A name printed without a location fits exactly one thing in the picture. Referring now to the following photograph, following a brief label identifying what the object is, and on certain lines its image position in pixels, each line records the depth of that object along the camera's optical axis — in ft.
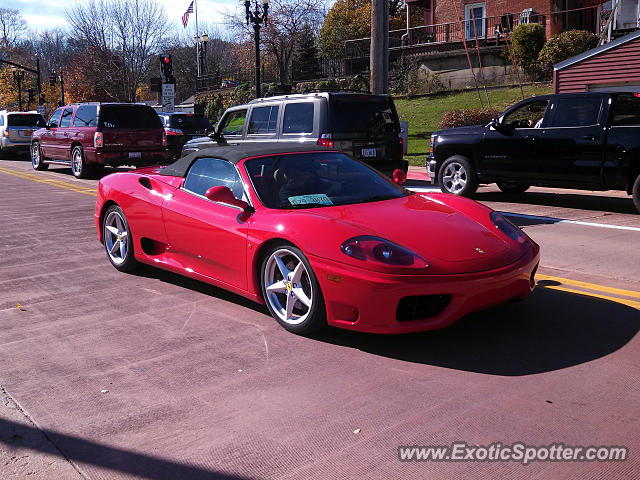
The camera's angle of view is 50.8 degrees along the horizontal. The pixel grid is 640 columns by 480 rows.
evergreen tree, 137.90
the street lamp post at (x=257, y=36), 75.72
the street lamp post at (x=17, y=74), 185.37
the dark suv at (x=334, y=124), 36.60
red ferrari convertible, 13.91
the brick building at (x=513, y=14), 104.21
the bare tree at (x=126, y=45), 156.97
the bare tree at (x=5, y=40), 337.70
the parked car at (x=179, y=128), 69.67
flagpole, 201.09
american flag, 169.37
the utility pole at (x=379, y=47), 52.85
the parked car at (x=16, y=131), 91.50
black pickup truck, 33.58
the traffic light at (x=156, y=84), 87.25
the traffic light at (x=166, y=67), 88.48
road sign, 85.44
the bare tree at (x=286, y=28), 140.15
